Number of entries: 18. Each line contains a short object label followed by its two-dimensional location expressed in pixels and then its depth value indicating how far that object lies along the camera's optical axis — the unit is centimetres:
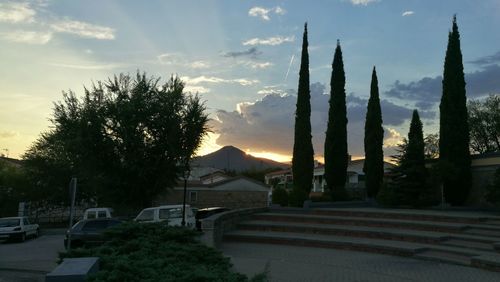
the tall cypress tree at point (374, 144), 3278
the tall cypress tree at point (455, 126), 2644
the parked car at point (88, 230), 1945
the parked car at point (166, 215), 2305
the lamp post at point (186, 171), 2955
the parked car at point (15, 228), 2667
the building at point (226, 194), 4705
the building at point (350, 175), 6259
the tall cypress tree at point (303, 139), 2978
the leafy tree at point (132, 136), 2734
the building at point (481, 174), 2594
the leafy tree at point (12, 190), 4009
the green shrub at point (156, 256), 657
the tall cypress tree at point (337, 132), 3072
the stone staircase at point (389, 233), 1320
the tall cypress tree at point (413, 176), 2652
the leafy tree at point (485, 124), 5309
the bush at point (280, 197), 2644
